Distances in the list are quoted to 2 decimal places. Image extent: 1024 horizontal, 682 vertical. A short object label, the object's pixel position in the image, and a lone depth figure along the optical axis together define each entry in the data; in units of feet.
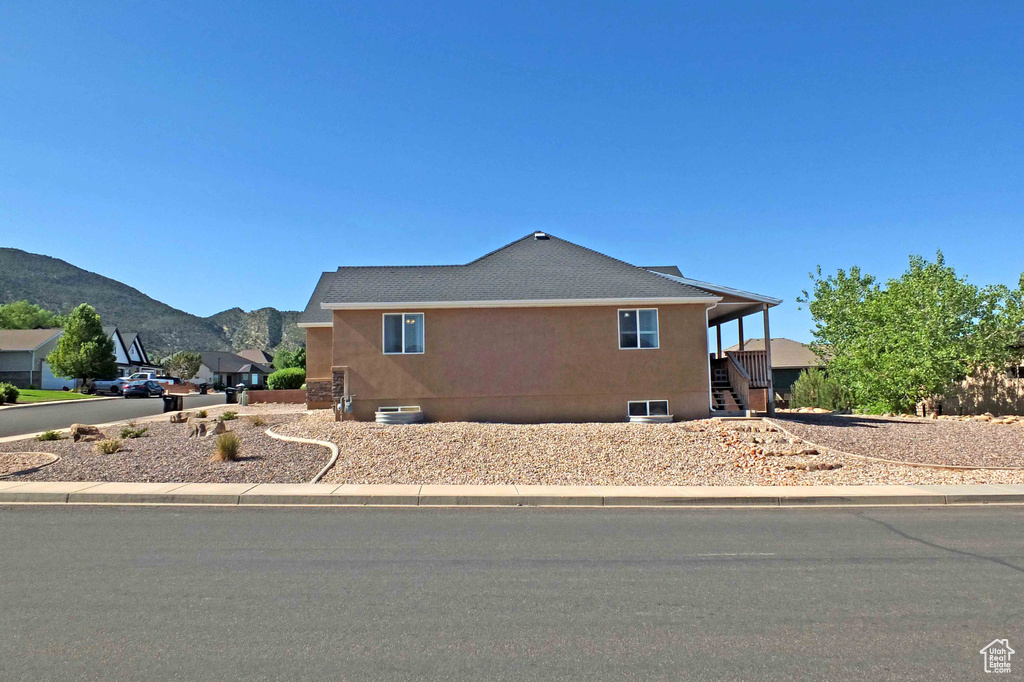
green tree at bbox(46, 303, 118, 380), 164.86
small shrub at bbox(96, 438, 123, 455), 49.29
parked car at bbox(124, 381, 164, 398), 155.43
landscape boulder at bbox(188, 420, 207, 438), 59.41
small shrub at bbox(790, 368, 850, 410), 101.65
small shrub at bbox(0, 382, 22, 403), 112.98
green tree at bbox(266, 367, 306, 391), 130.62
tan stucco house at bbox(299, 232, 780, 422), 64.13
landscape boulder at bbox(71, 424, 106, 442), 57.57
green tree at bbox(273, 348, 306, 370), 175.11
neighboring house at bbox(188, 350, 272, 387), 290.15
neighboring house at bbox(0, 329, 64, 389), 175.42
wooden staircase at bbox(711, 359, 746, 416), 66.49
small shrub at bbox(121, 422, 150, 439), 59.57
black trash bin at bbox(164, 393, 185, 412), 114.78
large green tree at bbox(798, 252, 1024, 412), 83.61
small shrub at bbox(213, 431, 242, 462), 47.19
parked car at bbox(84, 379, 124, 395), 163.50
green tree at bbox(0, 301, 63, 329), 287.07
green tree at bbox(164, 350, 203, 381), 256.73
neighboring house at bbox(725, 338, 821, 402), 150.41
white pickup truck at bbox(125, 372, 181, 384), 178.50
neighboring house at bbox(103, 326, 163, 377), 224.06
